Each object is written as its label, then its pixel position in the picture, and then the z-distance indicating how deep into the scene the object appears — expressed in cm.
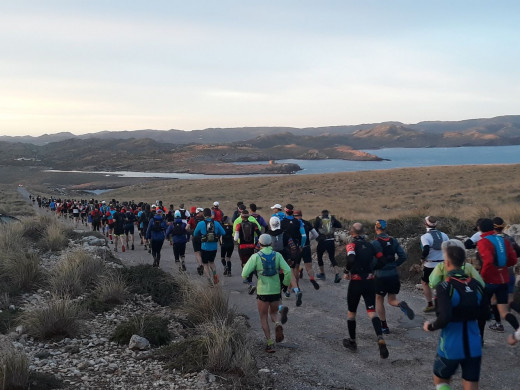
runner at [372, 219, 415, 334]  778
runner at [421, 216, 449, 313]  871
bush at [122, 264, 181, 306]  1028
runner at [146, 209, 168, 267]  1410
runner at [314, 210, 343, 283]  1230
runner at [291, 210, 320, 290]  1088
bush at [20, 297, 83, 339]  762
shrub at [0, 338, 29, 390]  552
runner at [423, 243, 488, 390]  454
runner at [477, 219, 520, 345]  706
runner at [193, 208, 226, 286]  1166
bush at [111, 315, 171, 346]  748
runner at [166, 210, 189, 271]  1332
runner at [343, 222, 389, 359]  718
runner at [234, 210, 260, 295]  1103
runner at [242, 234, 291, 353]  736
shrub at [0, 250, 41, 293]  1042
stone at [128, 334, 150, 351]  721
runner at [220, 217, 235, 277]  1343
